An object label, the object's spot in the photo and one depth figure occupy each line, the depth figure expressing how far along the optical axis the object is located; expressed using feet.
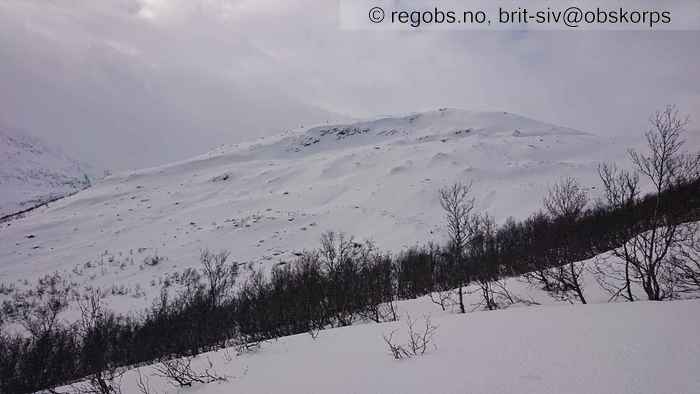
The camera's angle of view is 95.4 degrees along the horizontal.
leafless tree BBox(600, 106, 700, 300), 29.58
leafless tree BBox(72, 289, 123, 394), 45.39
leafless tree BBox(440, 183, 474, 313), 53.67
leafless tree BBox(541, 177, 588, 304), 36.76
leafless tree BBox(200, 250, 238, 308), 81.15
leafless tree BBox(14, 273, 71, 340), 68.95
